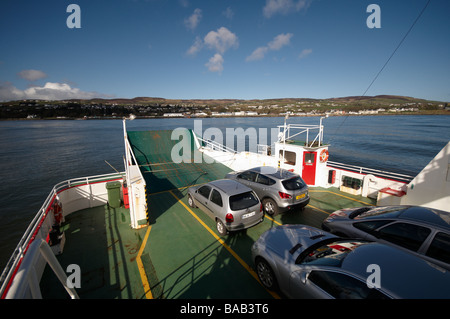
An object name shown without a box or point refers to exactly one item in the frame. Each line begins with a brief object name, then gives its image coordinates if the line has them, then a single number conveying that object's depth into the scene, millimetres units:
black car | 4074
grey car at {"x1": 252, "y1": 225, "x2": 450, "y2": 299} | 2834
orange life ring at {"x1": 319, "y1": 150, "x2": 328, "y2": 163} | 11289
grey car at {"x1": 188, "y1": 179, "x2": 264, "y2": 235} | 6230
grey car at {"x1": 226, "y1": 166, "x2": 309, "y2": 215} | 7328
